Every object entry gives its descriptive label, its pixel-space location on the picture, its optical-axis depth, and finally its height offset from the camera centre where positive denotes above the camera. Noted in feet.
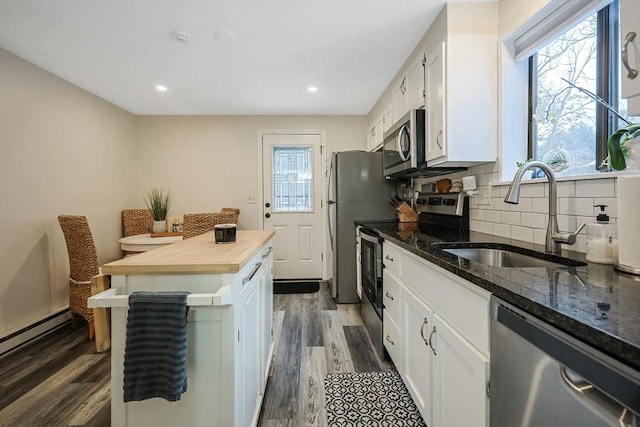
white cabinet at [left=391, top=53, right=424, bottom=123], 7.05 +3.28
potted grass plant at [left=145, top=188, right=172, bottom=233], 11.00 -0.20
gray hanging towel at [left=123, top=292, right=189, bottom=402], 3.15 -1.49
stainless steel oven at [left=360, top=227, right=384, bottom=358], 6.91 -1.99
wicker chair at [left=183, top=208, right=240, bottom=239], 9.12 -0.39
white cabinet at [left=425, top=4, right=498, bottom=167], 5.82 +2.49
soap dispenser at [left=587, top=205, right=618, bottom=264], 3.33 -0.39
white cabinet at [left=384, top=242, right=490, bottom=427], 2.93 -1.73
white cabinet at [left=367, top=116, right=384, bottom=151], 11.22 +3.10
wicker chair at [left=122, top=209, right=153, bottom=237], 12.01 -0.48
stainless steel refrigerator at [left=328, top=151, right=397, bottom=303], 10.44 +0.26
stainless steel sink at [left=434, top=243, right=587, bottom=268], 4.09 -0.73
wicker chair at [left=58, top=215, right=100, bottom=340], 7.63 -1.27
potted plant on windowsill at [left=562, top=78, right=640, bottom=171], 3.18 +0.72
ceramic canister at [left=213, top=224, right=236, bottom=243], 5.02 -0.42
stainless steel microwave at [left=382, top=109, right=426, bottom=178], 6.90 +1.67
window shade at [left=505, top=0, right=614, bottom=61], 4.33 +3.06
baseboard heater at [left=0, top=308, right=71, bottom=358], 7.22 -3.30
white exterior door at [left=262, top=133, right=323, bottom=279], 13.34 +0.39
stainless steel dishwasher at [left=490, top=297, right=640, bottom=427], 1.58 -1.14
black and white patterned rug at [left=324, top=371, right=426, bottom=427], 4.90 -3.54
